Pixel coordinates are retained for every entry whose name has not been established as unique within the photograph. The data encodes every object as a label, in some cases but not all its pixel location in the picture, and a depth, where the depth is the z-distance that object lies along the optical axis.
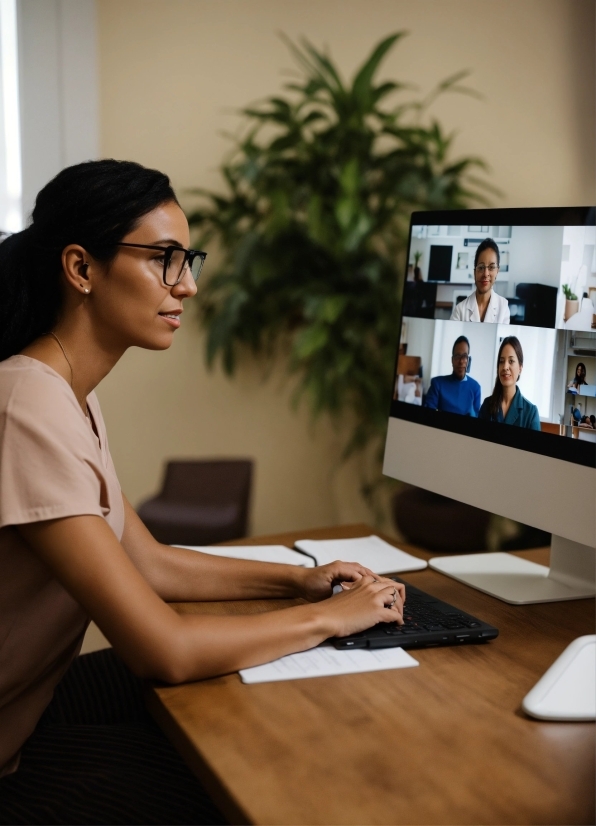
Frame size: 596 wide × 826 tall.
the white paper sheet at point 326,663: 1.01
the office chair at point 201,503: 2.51
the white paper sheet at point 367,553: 1.47
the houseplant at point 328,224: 2.82
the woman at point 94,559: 0.98
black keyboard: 1.10
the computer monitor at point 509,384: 1.21
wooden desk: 0.76
